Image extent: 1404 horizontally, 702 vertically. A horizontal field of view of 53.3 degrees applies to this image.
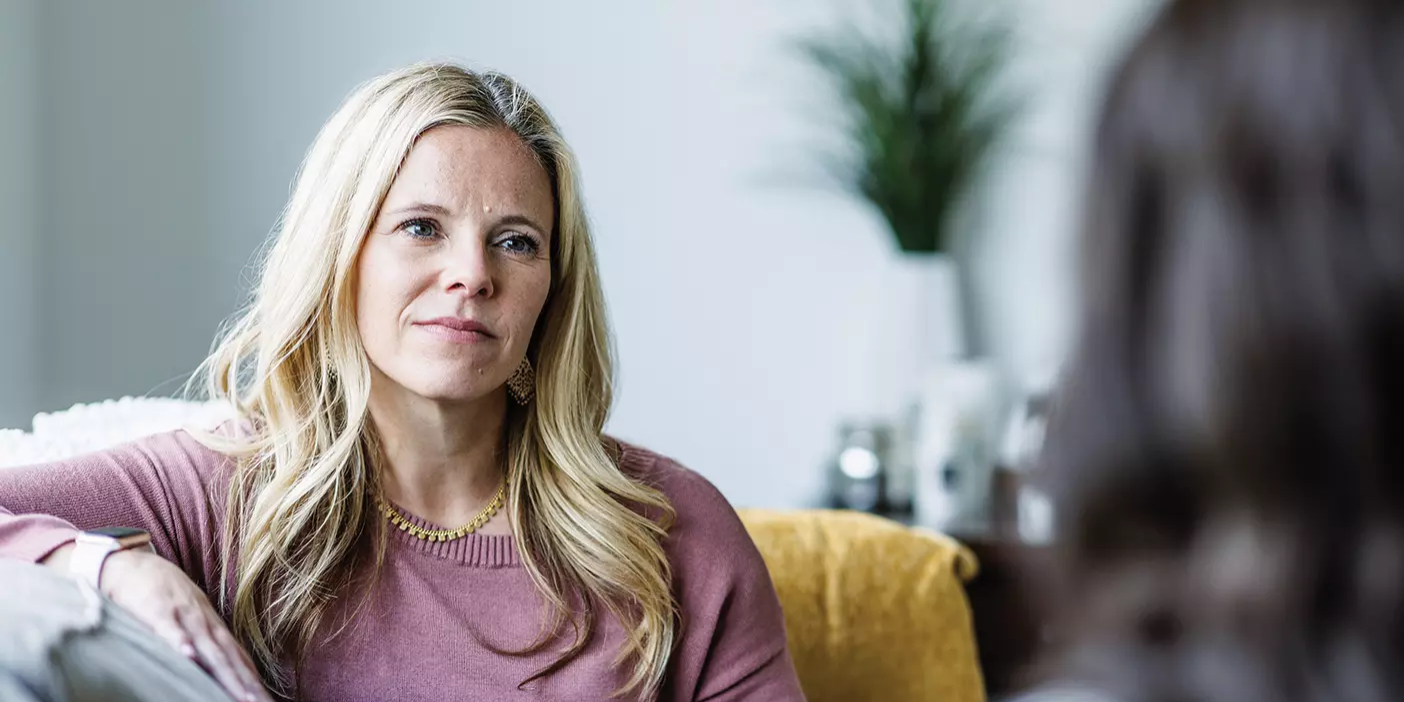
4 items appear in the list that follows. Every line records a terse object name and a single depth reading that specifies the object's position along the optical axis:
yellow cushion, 1.83
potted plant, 3.09
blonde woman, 1.39
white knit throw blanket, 1.51
